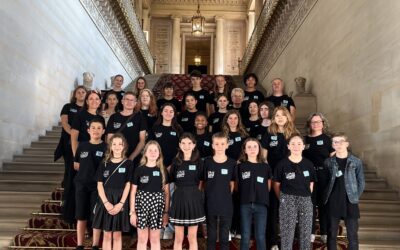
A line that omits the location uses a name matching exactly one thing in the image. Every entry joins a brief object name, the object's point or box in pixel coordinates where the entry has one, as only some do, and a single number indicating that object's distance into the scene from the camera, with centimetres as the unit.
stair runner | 513
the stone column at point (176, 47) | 2703
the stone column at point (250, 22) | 2634
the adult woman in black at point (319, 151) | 494
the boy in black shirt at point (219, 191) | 451
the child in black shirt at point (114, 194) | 448
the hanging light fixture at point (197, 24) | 2059
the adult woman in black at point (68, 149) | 511
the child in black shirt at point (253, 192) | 455
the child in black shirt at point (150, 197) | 446
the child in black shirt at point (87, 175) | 481
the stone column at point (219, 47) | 2656
